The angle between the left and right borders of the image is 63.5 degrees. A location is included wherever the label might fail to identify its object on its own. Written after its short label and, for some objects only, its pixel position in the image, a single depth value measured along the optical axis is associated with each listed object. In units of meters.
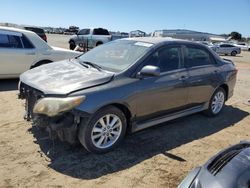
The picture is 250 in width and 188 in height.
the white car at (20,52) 5.36
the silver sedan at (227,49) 23.67
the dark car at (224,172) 1.61
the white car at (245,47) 34.73
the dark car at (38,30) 13.22
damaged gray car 2.65
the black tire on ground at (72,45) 16.55
